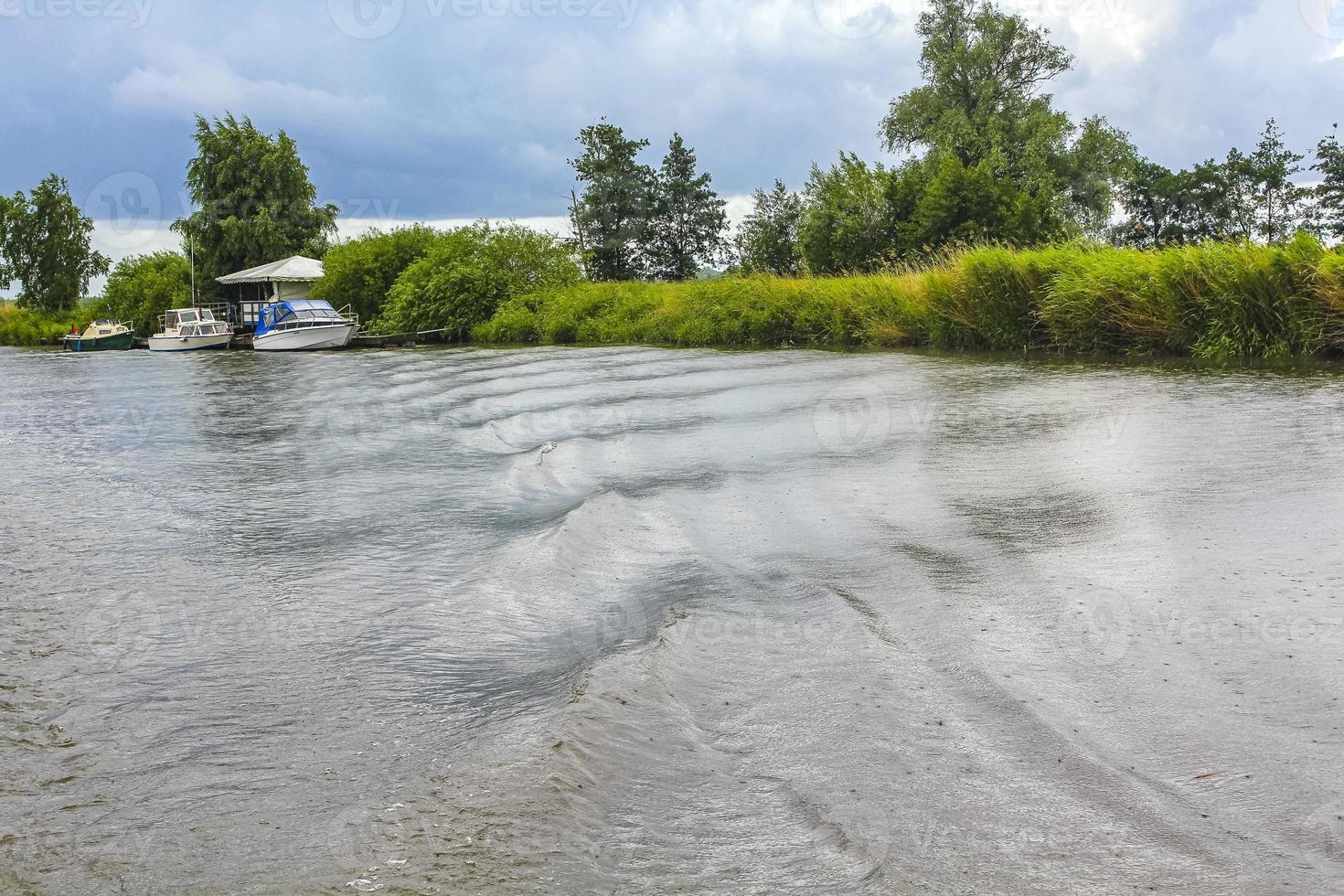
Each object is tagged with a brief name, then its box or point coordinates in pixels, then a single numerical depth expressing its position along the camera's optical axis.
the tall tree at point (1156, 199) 69.12
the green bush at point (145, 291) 67.19
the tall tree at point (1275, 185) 68.38
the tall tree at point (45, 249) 82.31
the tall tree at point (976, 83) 57.03
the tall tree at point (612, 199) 71.12
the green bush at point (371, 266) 51.56
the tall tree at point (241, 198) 67.19
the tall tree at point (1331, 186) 65.94
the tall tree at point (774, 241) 59.20
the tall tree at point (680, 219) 72.75
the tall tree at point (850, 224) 46.94
